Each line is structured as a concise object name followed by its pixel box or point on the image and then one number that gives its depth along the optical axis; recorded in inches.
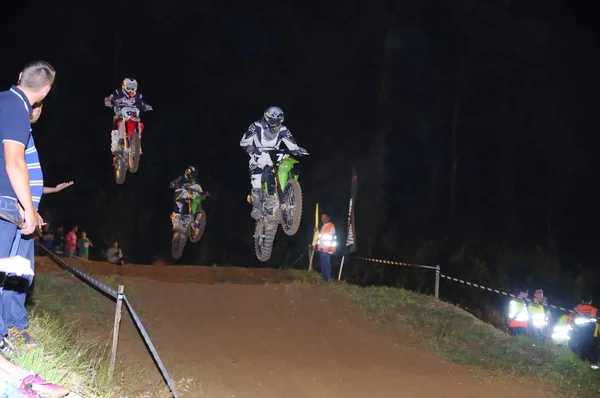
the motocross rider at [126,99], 489.4
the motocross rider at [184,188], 591.5
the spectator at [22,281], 204.2
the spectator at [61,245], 749.8
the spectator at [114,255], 767.1
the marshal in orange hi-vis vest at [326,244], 601.0
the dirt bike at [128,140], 502.0
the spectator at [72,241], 738.2
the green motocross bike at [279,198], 420.8
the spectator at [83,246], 782.5
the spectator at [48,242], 726.1
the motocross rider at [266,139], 410.9
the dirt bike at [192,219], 592.1
